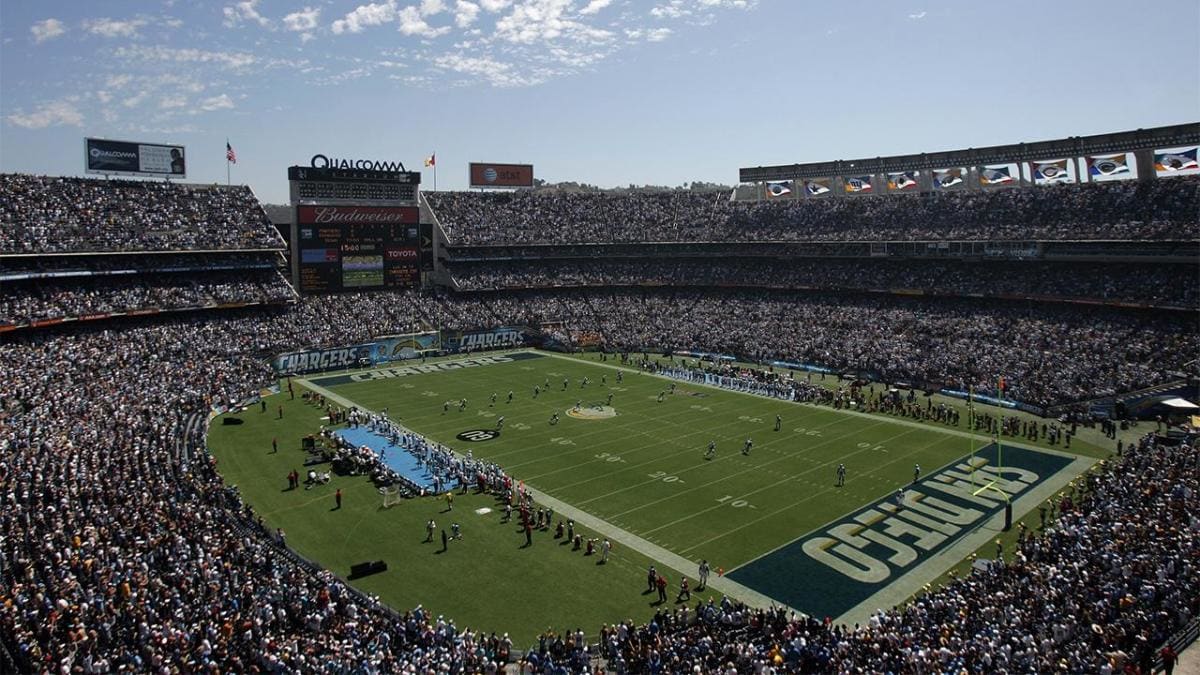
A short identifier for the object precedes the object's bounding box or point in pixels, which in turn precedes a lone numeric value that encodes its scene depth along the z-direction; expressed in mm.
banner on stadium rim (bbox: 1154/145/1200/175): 54188
